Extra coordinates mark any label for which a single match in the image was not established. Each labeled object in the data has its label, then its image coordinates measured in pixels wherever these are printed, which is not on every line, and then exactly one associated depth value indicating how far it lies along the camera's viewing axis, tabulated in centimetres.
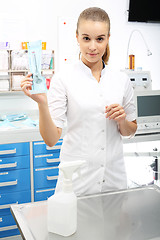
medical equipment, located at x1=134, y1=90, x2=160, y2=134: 275
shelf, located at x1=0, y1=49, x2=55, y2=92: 312
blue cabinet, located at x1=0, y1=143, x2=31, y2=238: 271
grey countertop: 90
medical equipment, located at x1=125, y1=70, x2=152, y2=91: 293
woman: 124
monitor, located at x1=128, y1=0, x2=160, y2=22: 356
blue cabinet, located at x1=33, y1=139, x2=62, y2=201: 282
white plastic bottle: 86
